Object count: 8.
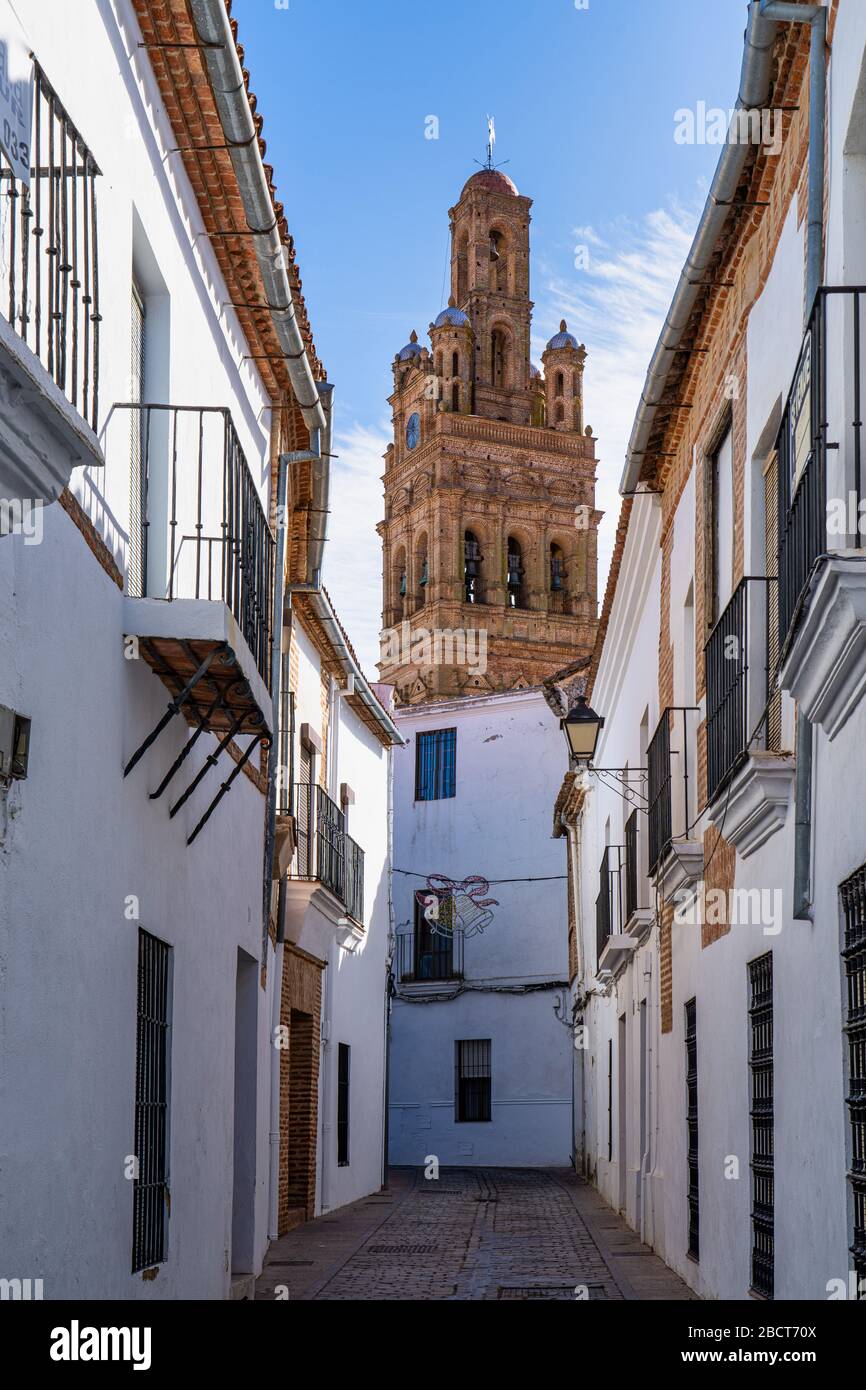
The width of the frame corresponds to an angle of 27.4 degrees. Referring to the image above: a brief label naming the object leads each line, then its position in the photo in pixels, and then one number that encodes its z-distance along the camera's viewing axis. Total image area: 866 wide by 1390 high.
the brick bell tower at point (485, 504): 53.53
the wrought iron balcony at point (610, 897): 17.61
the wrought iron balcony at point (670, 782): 11.50
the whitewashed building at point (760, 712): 6.07
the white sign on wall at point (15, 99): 4.66
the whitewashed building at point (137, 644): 5.36
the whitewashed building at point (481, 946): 31.23
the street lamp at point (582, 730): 14.57
